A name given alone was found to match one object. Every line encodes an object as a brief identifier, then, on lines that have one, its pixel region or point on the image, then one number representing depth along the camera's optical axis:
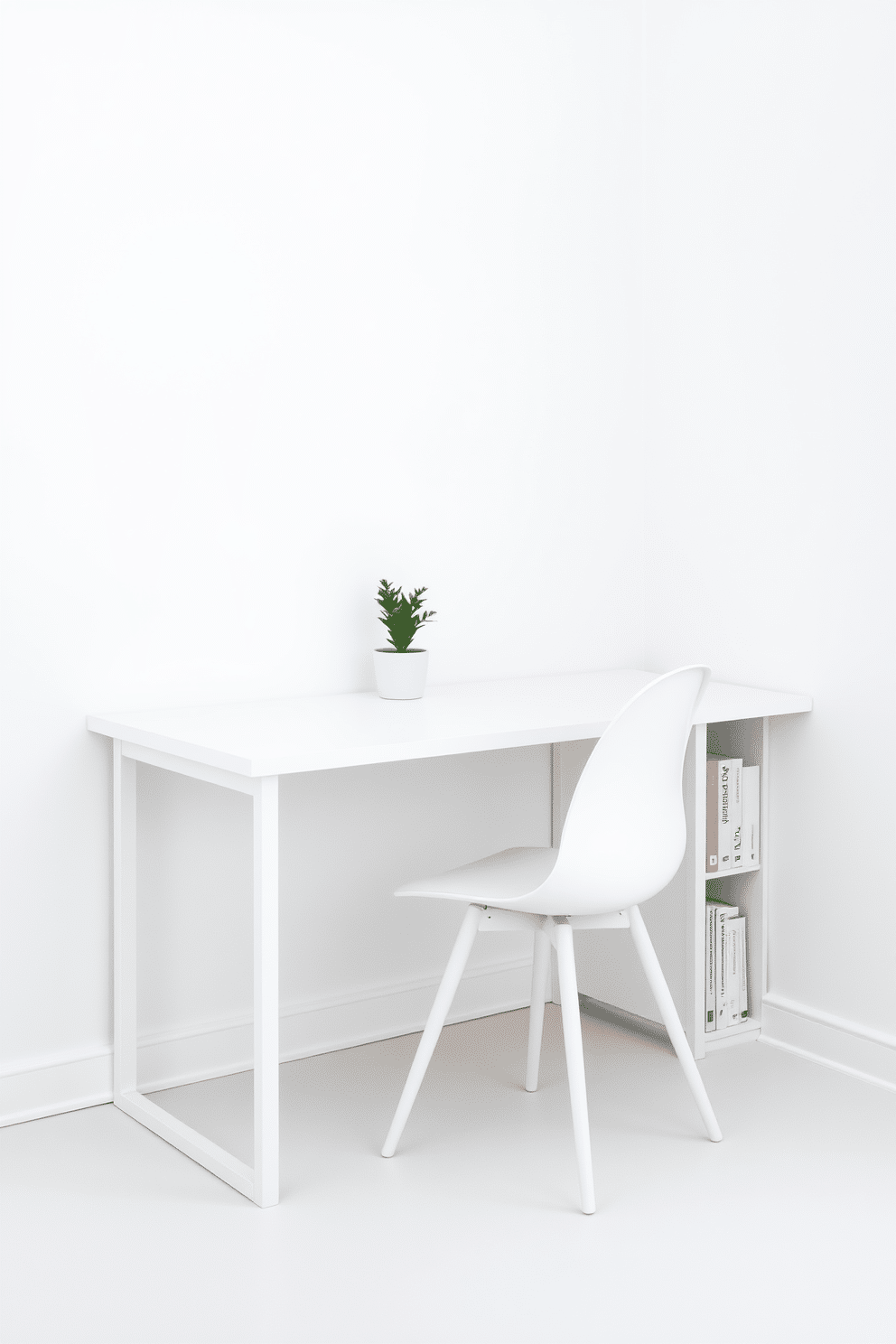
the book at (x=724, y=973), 2.71
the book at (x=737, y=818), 2.69
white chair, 1.98
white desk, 2.01
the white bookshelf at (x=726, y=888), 2.61
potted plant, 2.53
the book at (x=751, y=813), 2.71
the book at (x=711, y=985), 2.69
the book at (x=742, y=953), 2.74
